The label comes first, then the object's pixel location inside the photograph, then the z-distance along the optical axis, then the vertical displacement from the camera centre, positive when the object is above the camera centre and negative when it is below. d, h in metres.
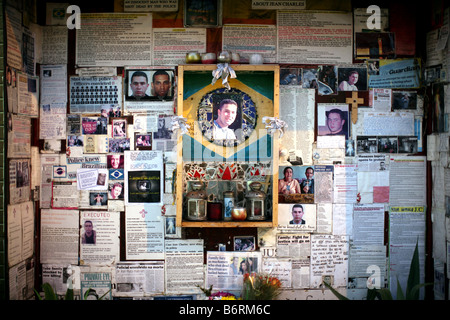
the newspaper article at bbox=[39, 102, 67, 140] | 3.26 +0.32
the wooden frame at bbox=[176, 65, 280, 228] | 2.99 +0.03
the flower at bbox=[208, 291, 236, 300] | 3.10 -1.12
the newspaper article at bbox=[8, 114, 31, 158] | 2.87 +0.18
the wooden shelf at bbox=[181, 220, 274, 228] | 2.98 -0.51
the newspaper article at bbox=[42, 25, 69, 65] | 3.25 +0.95
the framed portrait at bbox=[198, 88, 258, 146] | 3.19 +0.36
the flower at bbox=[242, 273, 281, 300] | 3.01 -1.02
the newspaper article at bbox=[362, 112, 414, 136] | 3.28 +0.31
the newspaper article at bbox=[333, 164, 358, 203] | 3.28 -0.20
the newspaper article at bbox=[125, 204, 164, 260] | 3.26 -0.62
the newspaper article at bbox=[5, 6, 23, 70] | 2.84 +0.92
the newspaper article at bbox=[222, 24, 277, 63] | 3.23 +1.00
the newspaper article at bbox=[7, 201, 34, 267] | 2.87 -0.57
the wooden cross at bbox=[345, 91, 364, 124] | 3.27 +0.48
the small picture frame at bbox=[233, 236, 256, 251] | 3.27 -0.71
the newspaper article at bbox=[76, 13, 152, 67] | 3.24 +1.00
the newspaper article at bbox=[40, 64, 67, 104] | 3.25 +0.64
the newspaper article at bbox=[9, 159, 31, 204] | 2.87 -0.17
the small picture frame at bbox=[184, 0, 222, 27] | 3.22 +1.22
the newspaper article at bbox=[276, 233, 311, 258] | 3.28 -0.73
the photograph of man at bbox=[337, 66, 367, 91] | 3.27 +0.69
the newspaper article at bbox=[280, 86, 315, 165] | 3.25 +0.34
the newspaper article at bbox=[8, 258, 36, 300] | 2.86 -0.95
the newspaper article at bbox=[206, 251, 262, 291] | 3.27 -0.92
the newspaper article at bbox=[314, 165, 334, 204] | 3.27 -0.22
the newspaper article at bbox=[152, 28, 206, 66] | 3.24 +0.97
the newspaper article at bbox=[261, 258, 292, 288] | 3.27 -0.93
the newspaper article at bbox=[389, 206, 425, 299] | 3.29 -0.65
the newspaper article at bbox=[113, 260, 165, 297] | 3.26 -1.01
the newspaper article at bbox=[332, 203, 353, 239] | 3.28 -0.51
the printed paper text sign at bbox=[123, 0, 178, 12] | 3.24 +1.29
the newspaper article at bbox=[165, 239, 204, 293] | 3.26 -0.89
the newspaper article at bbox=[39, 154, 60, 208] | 3.26 -0.14
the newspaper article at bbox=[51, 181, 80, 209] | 3.27 -0.31
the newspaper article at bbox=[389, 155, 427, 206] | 3.29 -0.18
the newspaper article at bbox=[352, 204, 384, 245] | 3.29 -0.56
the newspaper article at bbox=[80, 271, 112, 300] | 3.26 -1.04
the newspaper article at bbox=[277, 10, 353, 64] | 3.25 +1.03
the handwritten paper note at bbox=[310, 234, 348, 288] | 3.28 -0.84
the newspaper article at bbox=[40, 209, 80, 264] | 3.26 -0.66
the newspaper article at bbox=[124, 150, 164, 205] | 3.25 -0.13
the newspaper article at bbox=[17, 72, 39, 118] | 3.00 +0.52
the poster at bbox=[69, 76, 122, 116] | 3.25 +0.54
